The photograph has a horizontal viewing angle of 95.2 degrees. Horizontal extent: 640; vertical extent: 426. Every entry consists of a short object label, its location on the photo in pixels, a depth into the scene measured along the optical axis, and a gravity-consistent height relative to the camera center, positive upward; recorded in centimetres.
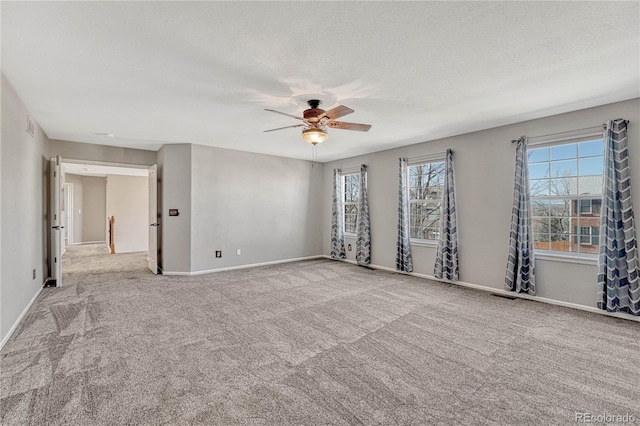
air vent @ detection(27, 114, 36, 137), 373 +111
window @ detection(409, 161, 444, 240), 547 +22
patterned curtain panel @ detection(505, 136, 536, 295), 408 -37
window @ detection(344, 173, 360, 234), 718 +22
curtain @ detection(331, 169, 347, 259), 726 -25
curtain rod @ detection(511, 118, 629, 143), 353 +103
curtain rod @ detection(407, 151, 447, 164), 523 +99
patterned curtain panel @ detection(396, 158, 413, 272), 570 -22
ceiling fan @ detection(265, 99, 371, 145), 321 +99
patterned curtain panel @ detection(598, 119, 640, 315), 331 -29
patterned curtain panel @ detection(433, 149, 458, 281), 493 -34
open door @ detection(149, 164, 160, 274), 589 -18
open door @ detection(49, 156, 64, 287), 473 -19
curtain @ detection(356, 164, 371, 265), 650 -37
